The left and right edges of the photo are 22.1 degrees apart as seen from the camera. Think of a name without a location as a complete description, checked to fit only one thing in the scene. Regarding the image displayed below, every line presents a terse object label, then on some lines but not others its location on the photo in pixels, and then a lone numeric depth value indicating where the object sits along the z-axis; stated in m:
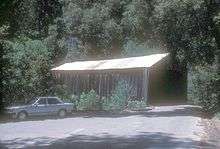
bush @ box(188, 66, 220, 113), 37.53
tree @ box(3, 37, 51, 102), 39.35
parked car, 34.81
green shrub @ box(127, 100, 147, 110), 40.96
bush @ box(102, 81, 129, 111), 40.59
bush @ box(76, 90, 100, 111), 40.50
